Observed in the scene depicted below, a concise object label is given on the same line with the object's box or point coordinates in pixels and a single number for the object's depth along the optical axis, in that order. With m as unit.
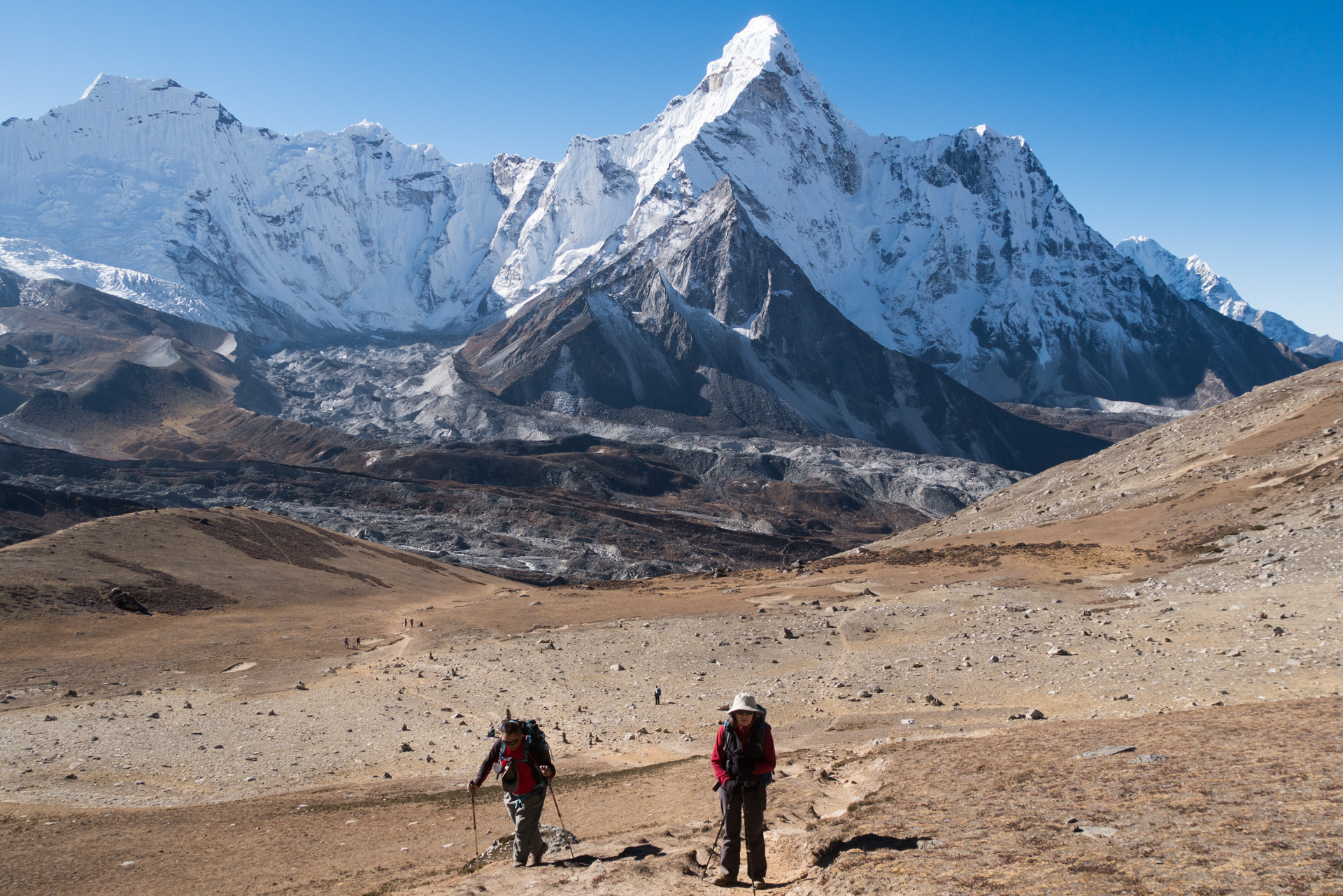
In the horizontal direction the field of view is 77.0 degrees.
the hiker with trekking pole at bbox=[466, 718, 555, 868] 11.55
